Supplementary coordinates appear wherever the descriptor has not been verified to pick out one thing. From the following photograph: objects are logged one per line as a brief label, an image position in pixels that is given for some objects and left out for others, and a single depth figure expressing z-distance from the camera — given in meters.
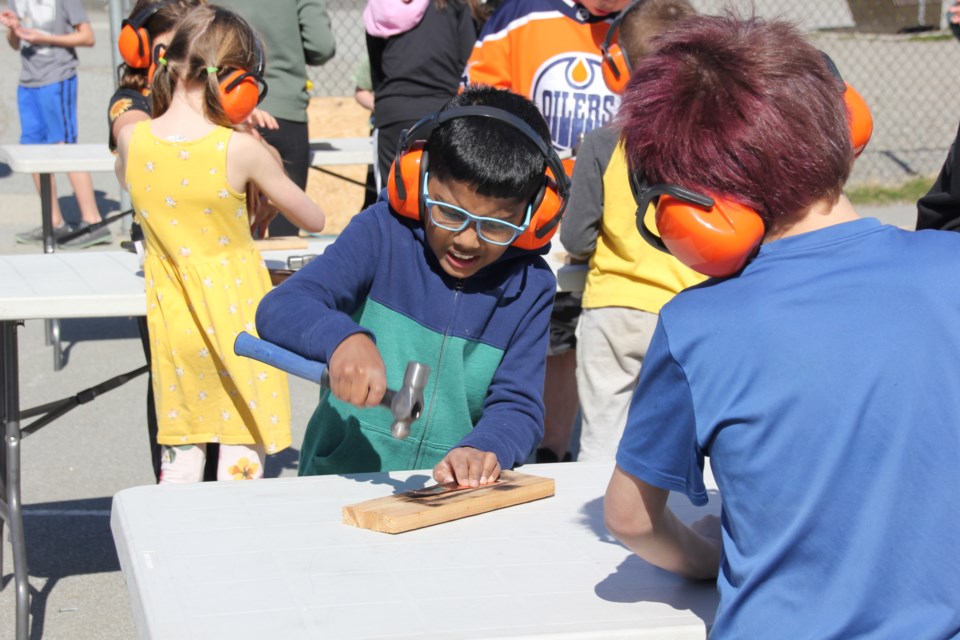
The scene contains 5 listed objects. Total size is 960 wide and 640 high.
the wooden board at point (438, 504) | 1.83
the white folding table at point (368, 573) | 1.48
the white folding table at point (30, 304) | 3.13
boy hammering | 2.20
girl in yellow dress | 3.16
